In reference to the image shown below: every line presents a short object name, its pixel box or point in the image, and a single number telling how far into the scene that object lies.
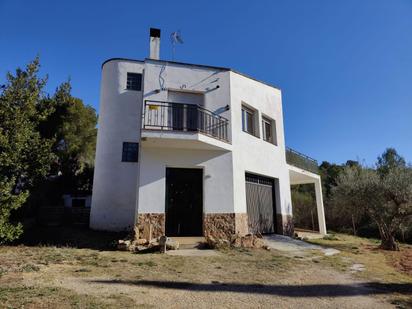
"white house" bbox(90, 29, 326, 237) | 11.00
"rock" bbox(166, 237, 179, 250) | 9.27
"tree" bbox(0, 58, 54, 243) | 8.23
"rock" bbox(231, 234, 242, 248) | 10.31
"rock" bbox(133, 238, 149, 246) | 9.56
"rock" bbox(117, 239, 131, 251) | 9.31
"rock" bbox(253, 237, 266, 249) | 10.51
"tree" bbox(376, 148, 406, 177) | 31.90
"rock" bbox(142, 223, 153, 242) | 10.02
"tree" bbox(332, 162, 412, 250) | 12.84
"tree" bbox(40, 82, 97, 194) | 18.09
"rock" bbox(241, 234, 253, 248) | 10.38
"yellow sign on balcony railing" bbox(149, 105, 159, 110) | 11.22
